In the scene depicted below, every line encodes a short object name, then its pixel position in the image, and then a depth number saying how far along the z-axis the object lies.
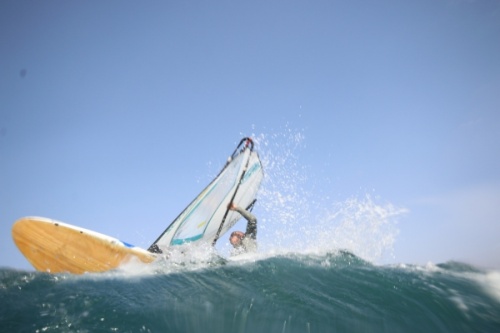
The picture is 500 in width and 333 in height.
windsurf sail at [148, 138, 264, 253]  7.16
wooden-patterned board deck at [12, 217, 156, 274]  5.39
